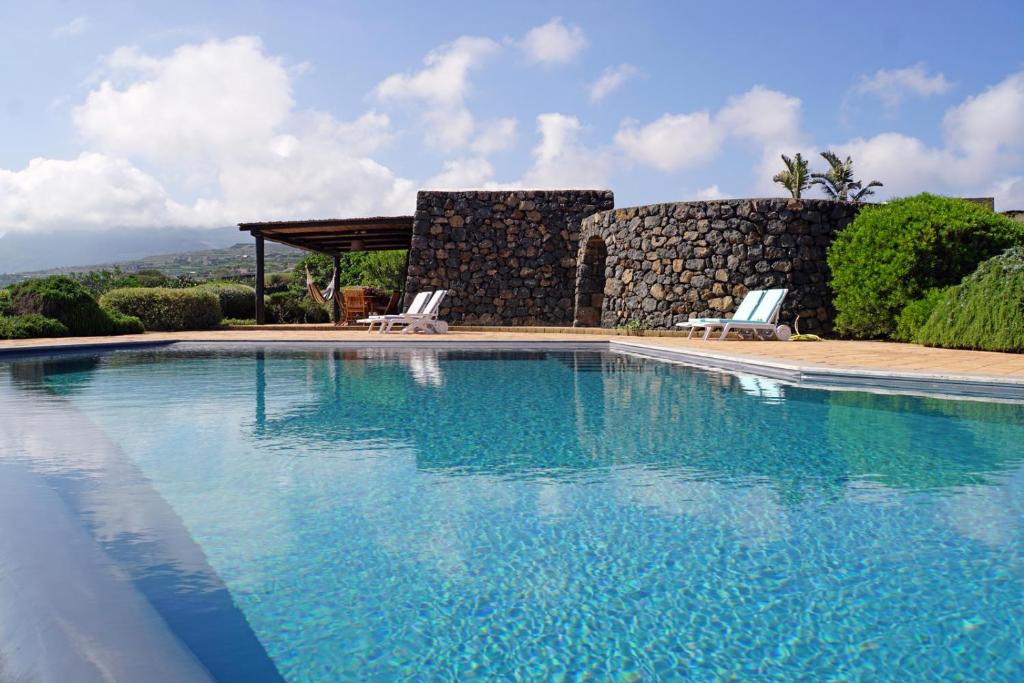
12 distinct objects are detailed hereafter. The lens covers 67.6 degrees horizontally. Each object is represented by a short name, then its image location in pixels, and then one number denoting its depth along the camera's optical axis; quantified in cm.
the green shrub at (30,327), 1412
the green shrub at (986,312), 978
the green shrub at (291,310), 2280
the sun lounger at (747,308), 1280
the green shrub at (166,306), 1736
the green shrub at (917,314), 1159
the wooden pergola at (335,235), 1794
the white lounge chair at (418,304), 1608
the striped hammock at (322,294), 2055
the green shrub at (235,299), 2120
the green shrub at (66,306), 1527
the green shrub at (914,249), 1206
